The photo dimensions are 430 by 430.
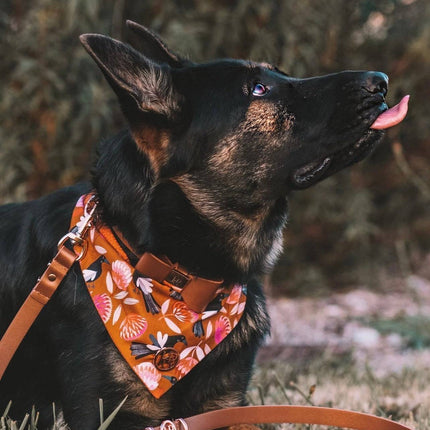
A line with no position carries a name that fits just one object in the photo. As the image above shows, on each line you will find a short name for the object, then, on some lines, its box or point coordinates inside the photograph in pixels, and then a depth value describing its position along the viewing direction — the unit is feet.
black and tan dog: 7.36
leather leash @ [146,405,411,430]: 7.20
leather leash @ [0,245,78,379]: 7.08
